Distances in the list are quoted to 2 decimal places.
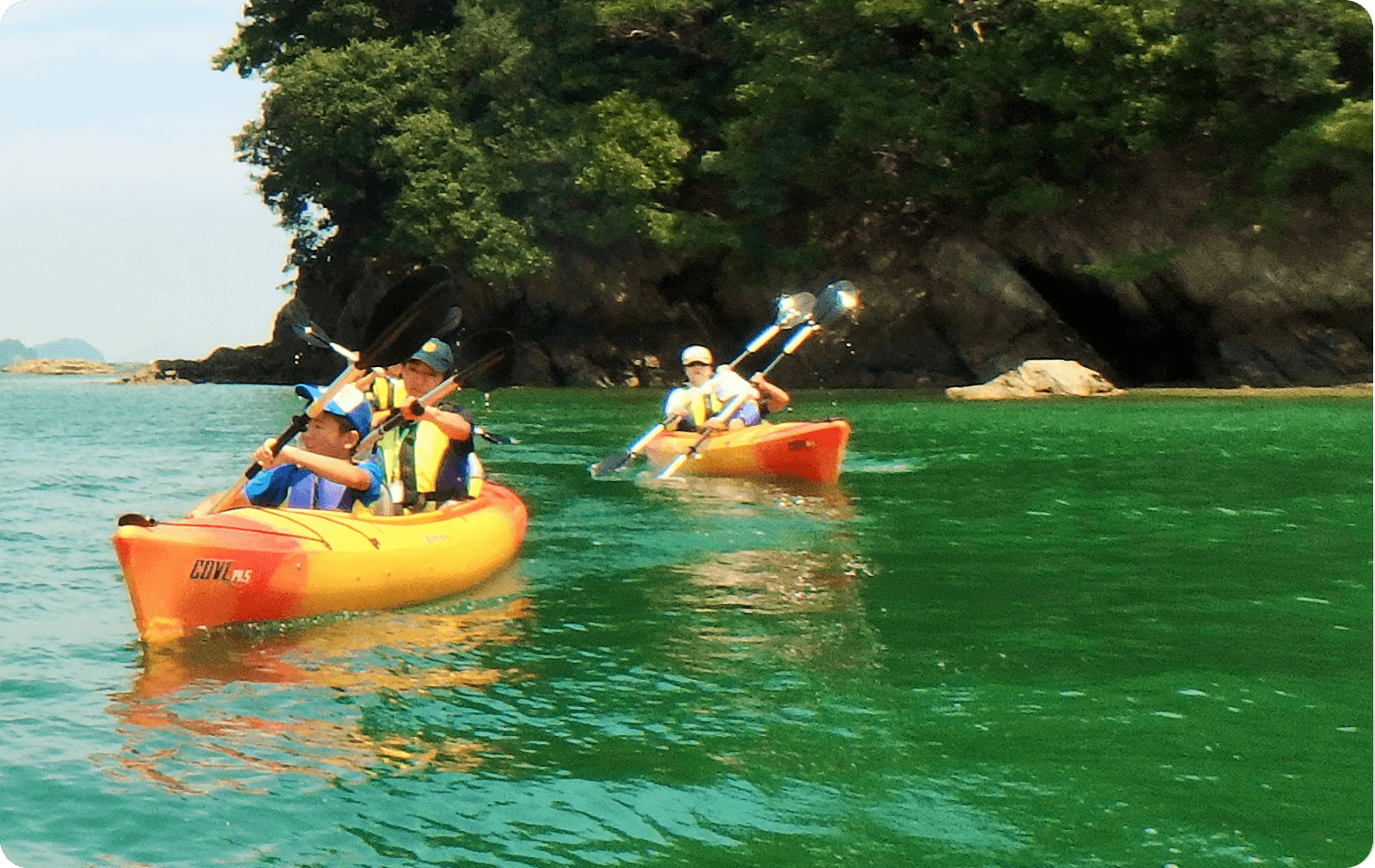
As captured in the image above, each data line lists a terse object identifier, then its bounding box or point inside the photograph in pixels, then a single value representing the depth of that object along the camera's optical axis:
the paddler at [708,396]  13.75
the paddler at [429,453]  8.84
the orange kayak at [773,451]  12.82
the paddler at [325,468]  7.04
